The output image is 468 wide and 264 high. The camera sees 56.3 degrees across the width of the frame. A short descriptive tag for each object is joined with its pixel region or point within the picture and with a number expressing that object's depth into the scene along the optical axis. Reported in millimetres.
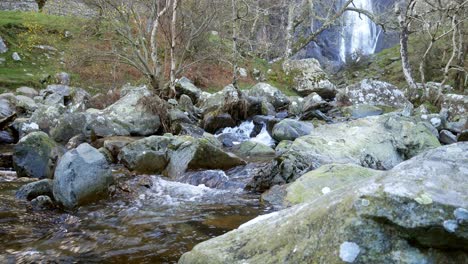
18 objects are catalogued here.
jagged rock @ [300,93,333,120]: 15516
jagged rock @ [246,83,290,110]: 17828
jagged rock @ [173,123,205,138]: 12078
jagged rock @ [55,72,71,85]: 21766
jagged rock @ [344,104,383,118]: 15688
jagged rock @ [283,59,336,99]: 22555
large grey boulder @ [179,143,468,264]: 2340
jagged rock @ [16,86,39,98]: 19094
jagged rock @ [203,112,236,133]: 13797
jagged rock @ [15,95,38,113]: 15238
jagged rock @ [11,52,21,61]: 22845
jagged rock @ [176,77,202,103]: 17719
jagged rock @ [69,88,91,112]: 15285
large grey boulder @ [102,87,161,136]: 12344
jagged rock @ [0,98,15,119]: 14238
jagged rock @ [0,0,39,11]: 32781
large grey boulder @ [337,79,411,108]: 17922
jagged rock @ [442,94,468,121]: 15586
